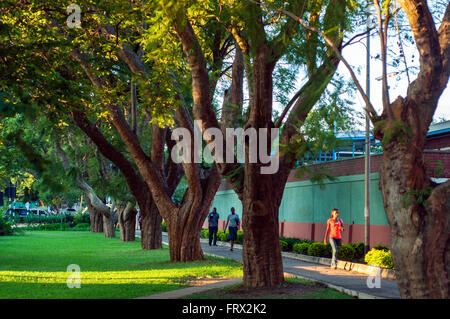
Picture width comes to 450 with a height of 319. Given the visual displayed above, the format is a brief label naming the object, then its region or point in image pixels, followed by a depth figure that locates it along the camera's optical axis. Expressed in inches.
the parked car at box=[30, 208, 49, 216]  3270.2
